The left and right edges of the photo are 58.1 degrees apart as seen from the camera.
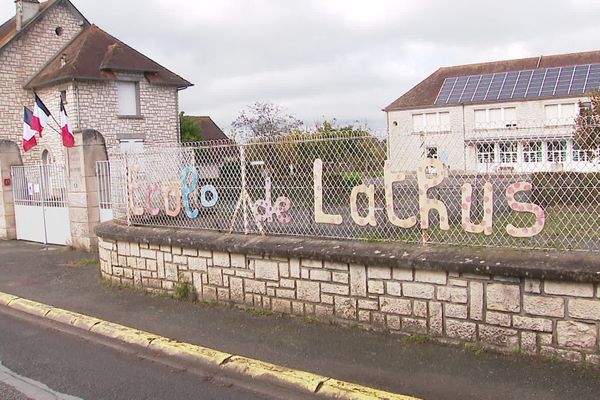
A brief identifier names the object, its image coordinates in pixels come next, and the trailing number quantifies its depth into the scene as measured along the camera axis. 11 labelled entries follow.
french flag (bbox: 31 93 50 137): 11.95
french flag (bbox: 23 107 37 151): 12.17
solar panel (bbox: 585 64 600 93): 38.75
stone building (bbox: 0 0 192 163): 25.48
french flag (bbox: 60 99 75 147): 10.88
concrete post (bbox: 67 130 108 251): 10.85
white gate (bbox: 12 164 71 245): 12.52
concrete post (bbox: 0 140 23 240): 14.41
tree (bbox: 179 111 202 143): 42.80
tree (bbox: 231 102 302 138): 28.56
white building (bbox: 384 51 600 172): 41.28
